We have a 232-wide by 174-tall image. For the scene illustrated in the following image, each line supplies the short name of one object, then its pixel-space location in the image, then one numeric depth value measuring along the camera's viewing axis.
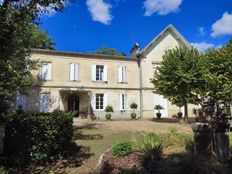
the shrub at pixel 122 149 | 5.51
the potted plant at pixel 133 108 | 16.97
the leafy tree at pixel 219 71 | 10.02
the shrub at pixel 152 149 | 5.09
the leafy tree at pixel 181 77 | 13.06
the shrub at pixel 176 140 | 6.19
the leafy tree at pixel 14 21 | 4.53
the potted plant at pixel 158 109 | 16.91
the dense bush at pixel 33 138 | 5.25
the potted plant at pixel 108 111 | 16.40
